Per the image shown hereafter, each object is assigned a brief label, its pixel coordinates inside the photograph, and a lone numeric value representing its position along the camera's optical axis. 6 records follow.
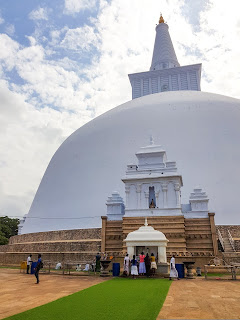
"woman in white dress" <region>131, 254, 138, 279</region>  11.56
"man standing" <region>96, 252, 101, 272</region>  14.07
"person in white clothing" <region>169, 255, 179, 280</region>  11.09
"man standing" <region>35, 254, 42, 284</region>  10.36
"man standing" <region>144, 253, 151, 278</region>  11.78
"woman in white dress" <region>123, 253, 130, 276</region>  11.85
